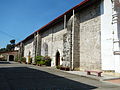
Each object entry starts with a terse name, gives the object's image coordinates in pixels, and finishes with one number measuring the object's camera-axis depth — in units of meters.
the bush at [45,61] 13.47
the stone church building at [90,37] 7.15
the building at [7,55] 31.31
